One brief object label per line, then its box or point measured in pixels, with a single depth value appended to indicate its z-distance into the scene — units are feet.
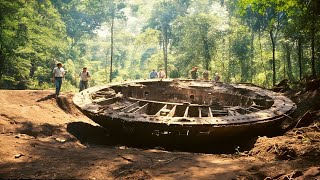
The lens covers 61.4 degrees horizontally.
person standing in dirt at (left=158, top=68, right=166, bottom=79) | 53.62
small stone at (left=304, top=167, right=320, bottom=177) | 11.12
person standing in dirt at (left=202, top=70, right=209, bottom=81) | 55.28
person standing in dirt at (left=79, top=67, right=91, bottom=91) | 41.98
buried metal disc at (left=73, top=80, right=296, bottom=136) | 21.86
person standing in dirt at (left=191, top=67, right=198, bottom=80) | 55.12
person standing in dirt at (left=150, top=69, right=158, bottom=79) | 54.26
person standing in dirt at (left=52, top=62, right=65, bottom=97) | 37.17
